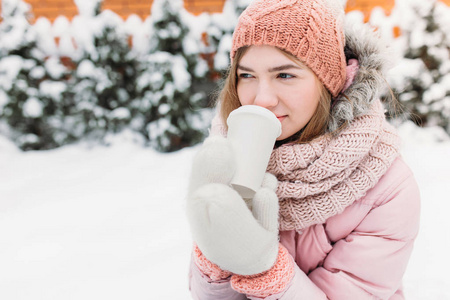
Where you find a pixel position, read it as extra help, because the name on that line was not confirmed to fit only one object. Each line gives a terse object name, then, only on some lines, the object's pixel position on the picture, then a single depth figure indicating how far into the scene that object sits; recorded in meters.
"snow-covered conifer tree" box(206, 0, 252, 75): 4.27
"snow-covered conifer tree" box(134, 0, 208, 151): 4.27
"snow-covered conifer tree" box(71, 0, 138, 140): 4.43
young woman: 1.18
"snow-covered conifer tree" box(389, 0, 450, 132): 4.17
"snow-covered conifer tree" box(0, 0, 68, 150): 4.40
